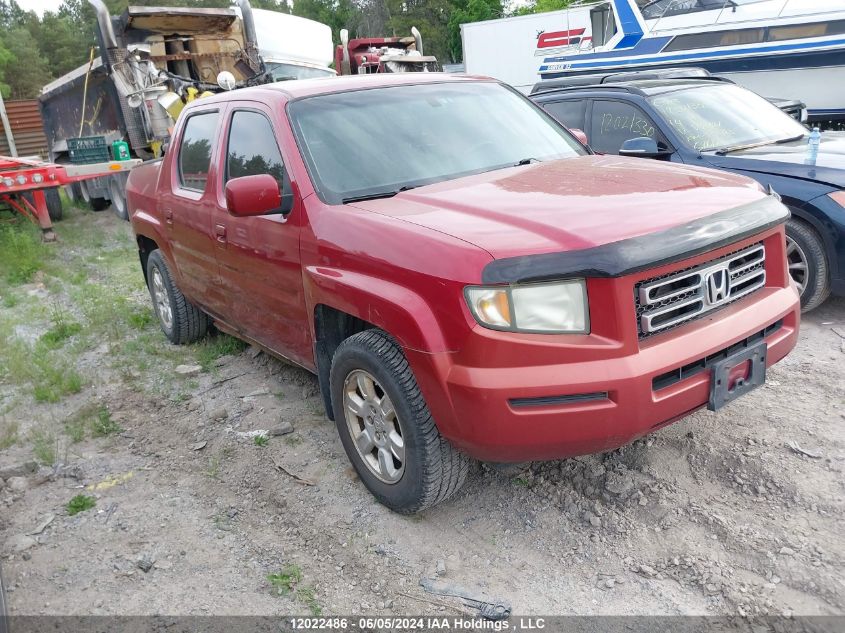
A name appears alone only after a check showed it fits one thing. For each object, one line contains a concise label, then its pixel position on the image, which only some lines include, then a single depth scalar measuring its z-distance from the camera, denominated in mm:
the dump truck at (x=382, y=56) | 15632
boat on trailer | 11711
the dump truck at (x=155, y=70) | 11570
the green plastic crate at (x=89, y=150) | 12289
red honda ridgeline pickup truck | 2508
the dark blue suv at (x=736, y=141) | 4879
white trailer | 18531
